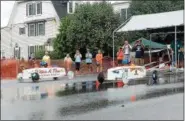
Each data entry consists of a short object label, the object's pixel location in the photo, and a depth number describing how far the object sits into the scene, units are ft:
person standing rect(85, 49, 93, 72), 93.71
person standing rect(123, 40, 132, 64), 78.40
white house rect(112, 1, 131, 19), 149.02
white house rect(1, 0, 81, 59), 170.80
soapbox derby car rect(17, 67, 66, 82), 71.17
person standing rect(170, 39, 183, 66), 86.82
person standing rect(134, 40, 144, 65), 85.10
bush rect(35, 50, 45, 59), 150.00
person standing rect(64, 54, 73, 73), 92.91
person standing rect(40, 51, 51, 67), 85.40
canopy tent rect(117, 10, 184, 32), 81.63
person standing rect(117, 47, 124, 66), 83.35
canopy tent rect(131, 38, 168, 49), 101.87
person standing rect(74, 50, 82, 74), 90.33
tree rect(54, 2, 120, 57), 121.60
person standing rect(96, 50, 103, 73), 93.35
